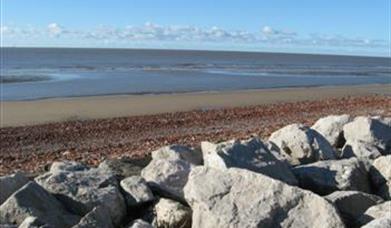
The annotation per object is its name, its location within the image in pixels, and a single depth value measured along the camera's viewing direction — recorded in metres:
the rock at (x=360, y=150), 7.92
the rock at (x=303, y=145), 7.72
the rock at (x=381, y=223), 4.65
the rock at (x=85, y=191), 6.01
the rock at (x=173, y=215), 5.97
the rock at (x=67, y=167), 6.89
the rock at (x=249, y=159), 6.47
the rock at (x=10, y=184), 6.09
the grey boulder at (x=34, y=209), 5.56
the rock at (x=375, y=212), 5.55
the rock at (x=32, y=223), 5.08
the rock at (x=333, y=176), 6.65
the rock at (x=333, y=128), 9.02
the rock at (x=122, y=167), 7.16
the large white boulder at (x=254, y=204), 5.29
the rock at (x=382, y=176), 6.84
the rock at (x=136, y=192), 6.27
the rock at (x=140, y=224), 5.37
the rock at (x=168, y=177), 6.43
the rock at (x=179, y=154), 7.33
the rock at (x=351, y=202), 5.82
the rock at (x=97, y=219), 5.25
